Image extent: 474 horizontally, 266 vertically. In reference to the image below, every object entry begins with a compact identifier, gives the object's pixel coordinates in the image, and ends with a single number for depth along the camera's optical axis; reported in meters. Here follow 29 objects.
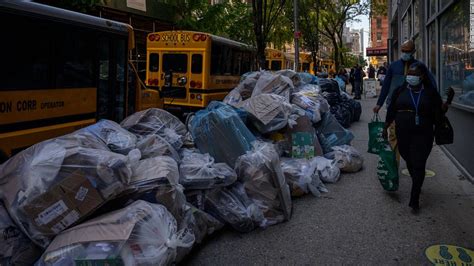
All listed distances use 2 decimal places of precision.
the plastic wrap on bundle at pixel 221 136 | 4.88
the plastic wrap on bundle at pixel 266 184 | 4.45
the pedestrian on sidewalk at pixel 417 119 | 4.81
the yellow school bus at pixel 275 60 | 22.91
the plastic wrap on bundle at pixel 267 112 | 5.91
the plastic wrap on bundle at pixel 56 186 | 2.98
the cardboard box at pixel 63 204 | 2.97
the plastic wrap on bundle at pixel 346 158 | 6.56
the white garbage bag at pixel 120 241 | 2.76
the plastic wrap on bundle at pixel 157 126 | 4.86
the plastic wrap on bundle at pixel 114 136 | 4.04
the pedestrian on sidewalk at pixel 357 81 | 21.52
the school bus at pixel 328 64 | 40.50
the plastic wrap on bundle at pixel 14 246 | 2.94
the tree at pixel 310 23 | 32.03
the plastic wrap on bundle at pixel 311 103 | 7.11
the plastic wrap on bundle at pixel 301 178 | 5.32
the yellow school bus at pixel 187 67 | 11.55
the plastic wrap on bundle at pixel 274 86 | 7.37
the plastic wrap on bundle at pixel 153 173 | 3.46
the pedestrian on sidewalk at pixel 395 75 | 5.73
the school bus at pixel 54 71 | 4.77
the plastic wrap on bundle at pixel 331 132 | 7.20
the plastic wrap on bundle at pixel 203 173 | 4.15
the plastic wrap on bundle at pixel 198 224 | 3.62
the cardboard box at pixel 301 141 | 6.27
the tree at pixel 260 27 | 14.83
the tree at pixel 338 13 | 33.27
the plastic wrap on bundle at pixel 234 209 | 4.21
